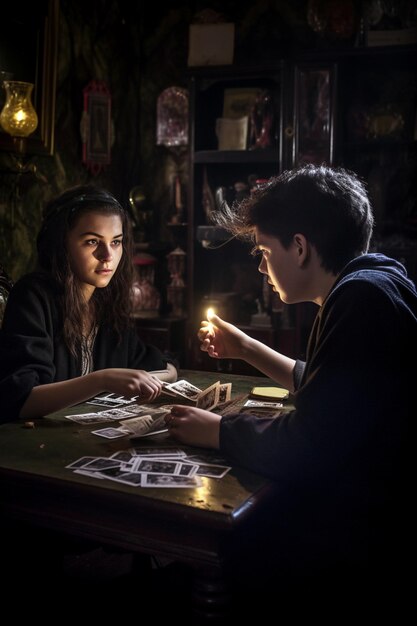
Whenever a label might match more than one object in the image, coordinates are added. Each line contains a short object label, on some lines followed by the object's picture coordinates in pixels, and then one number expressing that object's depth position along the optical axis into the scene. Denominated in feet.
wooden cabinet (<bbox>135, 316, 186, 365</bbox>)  16.42
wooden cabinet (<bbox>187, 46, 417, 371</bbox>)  15.20
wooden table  4.53
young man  4.88
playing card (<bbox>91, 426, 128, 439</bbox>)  6.19
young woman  6.88
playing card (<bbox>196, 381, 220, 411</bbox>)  6.97
